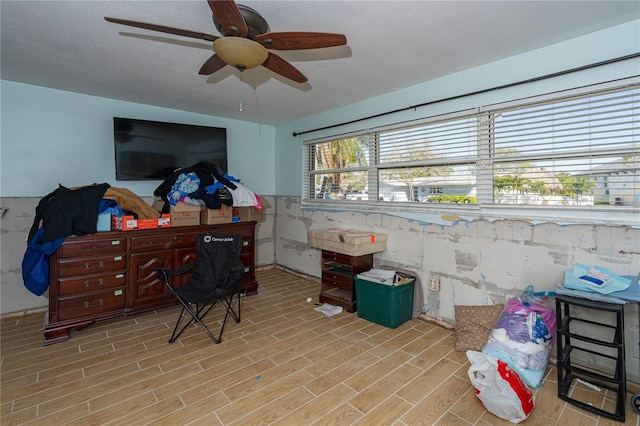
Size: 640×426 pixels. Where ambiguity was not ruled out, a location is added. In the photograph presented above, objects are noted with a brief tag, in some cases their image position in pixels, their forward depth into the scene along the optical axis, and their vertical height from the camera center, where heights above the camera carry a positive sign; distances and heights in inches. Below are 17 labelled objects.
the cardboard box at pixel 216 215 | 147.4 -3.5
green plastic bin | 122.3 -38.8
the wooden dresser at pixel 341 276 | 139.9 -32.2
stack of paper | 126.8 -29.4
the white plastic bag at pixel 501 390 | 72.8 -44.4
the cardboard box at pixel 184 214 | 137.7 -2.5
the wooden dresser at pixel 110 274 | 112.3 -24.6
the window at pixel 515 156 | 89.2 +17.1
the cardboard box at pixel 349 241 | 135.1 -15.8
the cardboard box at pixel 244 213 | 162.2 -2.7
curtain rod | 85.5 +39.8
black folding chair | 116.2 -23.0
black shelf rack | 75.4 -41.6
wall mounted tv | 152.6 +32.4
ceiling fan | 65.2 +38.2
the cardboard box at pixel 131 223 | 124.3 -5.7
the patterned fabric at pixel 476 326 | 105.7 -42.0
